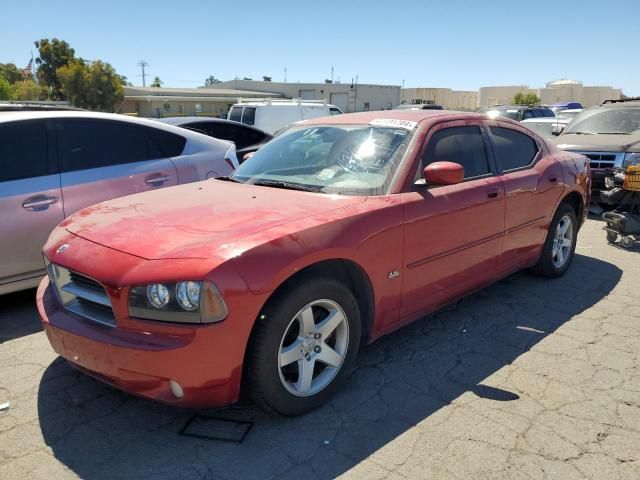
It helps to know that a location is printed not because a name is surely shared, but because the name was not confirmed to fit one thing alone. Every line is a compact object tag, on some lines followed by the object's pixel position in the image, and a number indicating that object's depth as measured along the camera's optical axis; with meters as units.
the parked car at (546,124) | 13.14
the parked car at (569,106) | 31.95
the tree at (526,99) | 55.19
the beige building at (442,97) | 64.75
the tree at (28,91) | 42.68
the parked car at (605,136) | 7.69
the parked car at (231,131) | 7.87
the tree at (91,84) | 43.28
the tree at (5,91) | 39.06
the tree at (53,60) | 46.81
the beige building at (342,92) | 53.66
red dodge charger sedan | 2.44
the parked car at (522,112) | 17.69
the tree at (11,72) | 57.50
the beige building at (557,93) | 63.75
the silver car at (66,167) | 4.13
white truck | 14.92
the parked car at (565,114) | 17.23
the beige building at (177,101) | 44.91
